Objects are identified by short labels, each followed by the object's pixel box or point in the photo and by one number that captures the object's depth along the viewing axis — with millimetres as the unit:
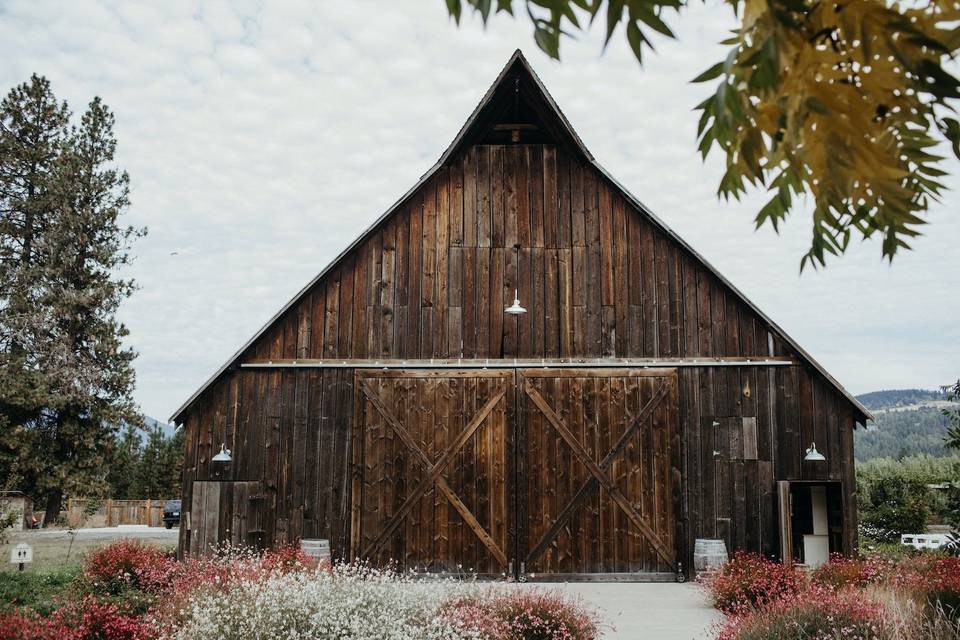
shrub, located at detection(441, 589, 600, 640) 7848
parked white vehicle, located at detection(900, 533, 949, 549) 18359
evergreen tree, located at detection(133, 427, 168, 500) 39375
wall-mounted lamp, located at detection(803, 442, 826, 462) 12758
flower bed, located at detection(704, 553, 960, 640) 7039
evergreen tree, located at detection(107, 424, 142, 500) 32625
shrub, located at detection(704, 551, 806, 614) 9961
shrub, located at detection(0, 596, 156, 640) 7422
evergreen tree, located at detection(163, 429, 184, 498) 38938
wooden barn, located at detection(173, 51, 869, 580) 13031
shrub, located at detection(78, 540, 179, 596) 10602
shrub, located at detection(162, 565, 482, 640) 7297
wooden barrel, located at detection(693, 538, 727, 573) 12430
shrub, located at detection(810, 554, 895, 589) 9773
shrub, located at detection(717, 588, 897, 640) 7020
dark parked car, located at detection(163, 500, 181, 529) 34406
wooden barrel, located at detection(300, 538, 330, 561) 12539
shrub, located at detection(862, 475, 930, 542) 22392
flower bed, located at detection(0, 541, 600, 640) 7352
